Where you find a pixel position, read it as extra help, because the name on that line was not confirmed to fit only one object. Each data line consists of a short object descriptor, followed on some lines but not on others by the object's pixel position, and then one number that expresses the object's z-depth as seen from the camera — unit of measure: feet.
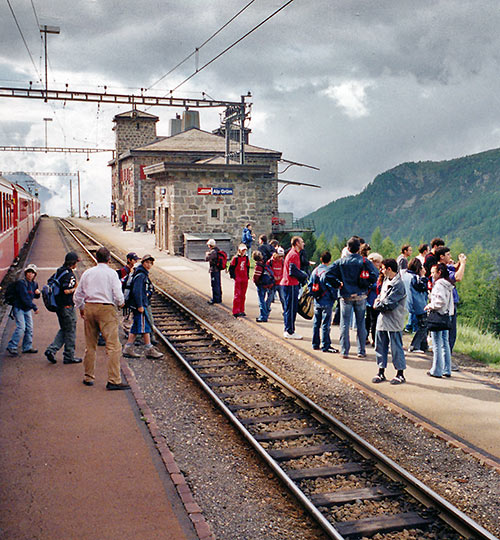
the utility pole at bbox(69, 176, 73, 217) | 353.92
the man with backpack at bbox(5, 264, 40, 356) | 31.24
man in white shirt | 26.45
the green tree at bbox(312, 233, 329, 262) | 266.86
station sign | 90.27
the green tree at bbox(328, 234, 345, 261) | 271.69
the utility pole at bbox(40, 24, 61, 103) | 89.30
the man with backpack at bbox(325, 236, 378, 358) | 31.37
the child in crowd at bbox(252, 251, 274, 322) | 40.64
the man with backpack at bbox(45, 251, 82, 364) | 29.30
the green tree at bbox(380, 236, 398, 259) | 294.05
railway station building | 88.84
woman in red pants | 43.88
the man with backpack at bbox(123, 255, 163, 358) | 31.50
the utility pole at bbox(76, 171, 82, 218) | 313.20
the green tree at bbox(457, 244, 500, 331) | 187.93
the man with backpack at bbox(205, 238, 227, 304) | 46.28
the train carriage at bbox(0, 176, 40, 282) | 53.72
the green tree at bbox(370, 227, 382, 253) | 334.34
